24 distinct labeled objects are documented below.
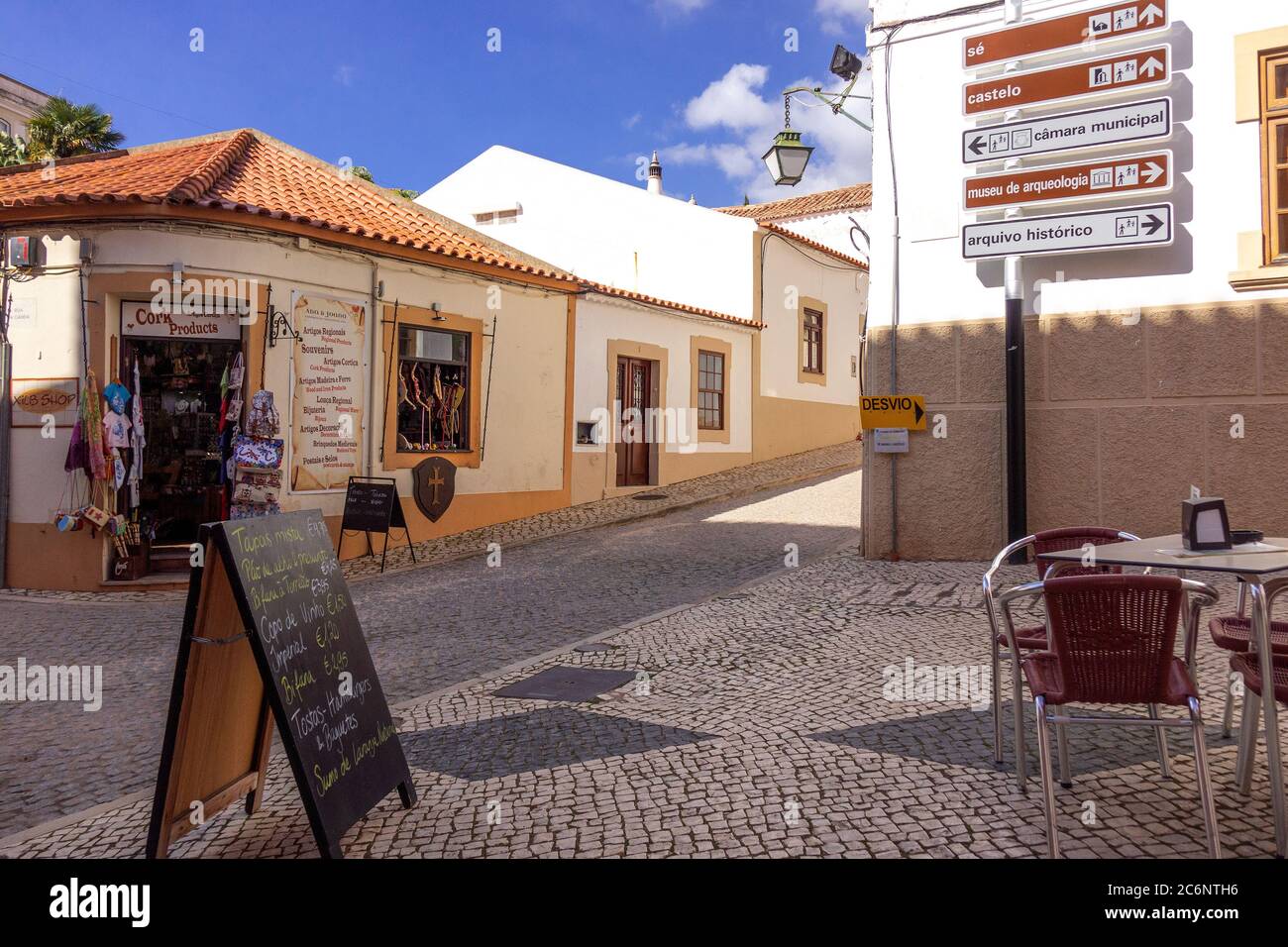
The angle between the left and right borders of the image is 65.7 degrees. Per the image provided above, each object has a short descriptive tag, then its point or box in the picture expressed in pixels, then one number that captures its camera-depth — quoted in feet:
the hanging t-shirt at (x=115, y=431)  31.48
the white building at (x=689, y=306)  55.42
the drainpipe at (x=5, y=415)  32.35
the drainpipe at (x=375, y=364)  37.65
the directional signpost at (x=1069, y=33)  27.94
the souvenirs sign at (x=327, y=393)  34.94
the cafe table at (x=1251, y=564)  10.25
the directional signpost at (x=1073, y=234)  27.50
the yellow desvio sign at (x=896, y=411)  31.12
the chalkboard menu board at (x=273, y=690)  10.41
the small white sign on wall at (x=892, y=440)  31.32
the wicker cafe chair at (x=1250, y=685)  11.35
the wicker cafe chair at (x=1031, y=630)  12.59
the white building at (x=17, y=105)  118.01
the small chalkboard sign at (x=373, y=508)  34.68
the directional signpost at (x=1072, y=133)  27.66
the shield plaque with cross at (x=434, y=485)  39.58
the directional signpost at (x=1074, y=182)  27.71
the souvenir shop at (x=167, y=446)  31.60
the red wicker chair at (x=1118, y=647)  10.03
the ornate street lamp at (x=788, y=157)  39.86
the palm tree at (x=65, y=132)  67.10
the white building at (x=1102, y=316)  27.04
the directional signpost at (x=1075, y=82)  27.81
